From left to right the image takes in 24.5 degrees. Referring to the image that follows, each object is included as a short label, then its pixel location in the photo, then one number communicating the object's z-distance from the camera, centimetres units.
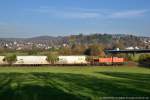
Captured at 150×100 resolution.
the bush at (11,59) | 6744
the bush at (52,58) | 7050
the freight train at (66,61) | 6725
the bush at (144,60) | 6401
